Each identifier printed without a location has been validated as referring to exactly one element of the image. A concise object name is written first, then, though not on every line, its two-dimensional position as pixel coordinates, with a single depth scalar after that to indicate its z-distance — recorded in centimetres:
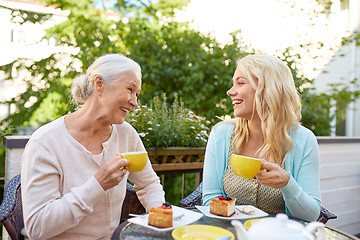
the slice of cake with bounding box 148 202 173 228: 130
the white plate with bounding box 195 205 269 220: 146
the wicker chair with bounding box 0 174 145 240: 161
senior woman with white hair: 142
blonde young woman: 193
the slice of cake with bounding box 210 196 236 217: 147
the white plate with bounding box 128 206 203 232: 132
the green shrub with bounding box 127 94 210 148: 290
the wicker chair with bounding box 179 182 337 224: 194
